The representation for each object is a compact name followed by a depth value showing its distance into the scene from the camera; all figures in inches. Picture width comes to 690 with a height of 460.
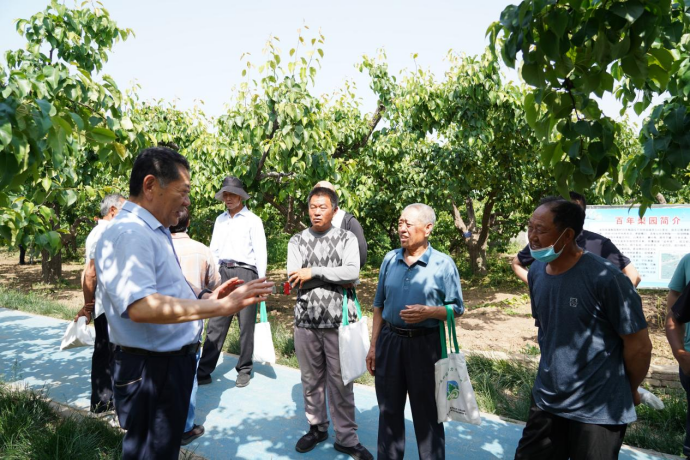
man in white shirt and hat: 191.6
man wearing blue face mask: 86.3
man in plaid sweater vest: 136.8
